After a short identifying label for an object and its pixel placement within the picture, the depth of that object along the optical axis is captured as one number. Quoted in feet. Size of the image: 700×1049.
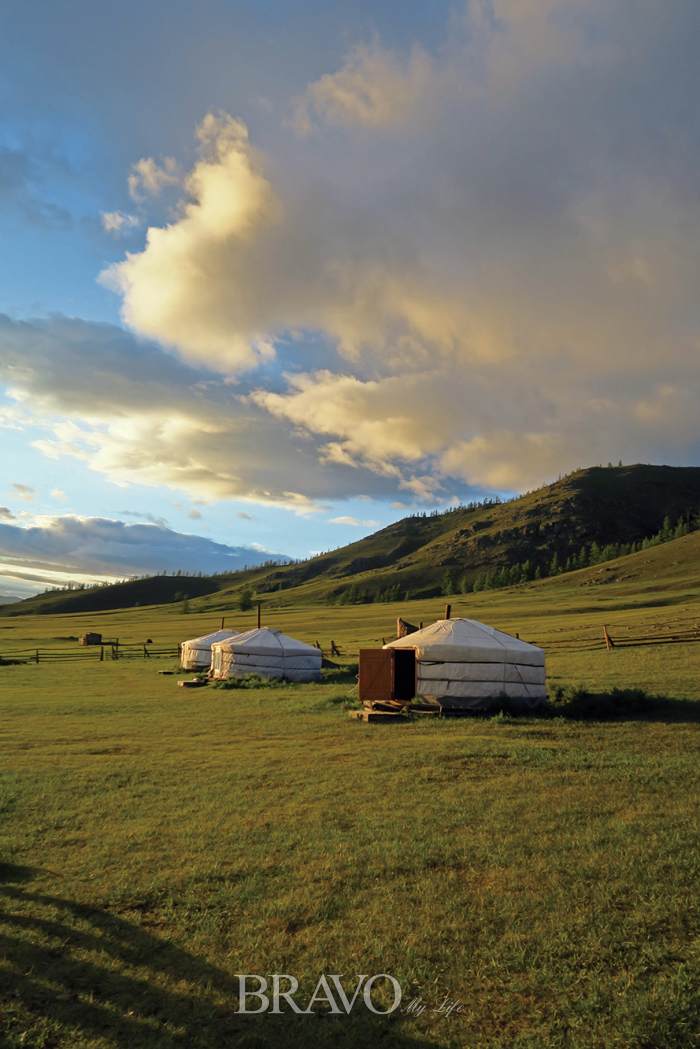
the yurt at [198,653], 108.68
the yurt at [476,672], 55.26
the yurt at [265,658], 87.45
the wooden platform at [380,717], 51.24
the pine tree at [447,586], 437.99
